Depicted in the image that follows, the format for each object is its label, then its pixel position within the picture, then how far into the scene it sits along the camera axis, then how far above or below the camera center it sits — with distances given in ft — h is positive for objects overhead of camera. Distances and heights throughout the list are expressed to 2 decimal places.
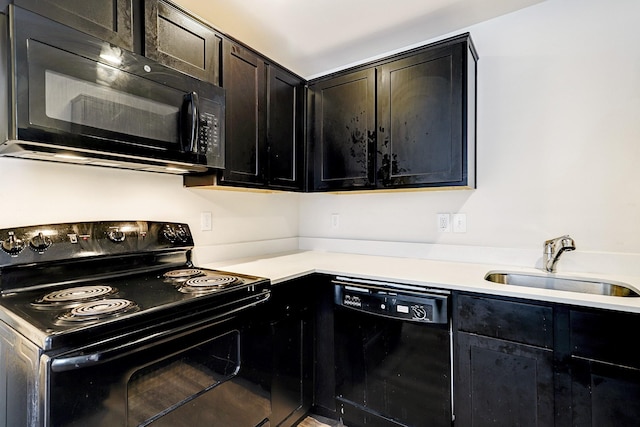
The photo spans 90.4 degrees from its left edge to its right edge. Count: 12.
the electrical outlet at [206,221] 6.59 -0.23
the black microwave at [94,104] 3.24 +1.31
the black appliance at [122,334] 2.84 -1.27
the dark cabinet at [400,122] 5.77 +1.79
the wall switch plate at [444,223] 6.90 -0.29
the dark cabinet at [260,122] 5.80 +1.80
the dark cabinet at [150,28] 3.76 +2.50
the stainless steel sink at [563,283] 4.93 -1.24
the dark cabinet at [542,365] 3.78 -2.03
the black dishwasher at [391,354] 4.91 -2.42
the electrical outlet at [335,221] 8.54 -0.30
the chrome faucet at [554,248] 5.42 -0.67
